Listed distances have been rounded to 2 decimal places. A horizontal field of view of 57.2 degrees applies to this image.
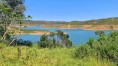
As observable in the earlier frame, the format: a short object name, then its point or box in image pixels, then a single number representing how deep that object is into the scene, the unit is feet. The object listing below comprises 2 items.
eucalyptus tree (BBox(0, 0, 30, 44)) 23.28
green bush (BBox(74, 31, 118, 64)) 12.68
